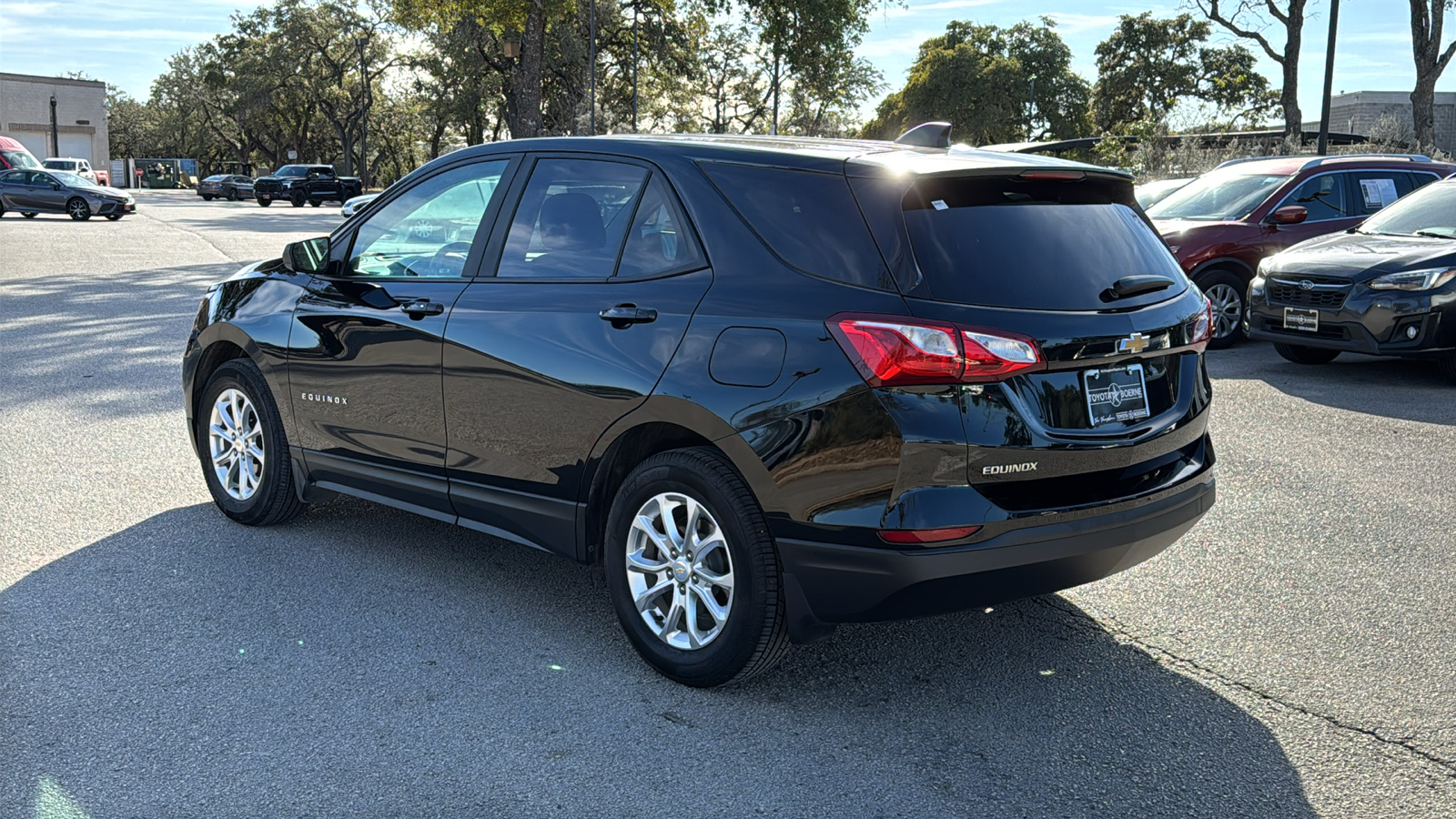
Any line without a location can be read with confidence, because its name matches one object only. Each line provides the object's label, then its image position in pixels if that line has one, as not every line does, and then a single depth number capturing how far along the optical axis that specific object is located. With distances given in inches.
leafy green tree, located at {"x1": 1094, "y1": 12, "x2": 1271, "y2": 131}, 2753.4
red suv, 468.1
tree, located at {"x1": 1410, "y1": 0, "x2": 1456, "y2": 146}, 1280.8
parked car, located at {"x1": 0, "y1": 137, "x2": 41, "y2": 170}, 1448.1
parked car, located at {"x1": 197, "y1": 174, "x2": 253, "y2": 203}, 2566.4
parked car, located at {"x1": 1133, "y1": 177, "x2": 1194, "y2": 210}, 605.7
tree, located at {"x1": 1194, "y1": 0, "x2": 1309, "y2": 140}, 1379.2
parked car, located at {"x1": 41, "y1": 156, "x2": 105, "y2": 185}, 1987.1
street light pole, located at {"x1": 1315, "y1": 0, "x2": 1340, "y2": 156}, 966.4
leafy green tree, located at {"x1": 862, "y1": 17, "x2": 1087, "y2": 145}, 2691.9
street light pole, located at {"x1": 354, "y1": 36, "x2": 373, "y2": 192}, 2508.6
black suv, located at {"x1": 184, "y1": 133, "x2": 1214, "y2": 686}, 135.7
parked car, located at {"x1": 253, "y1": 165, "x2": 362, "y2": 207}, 2133.4
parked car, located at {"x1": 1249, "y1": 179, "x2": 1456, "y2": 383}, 370.3
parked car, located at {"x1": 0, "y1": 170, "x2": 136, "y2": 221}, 1358.3
